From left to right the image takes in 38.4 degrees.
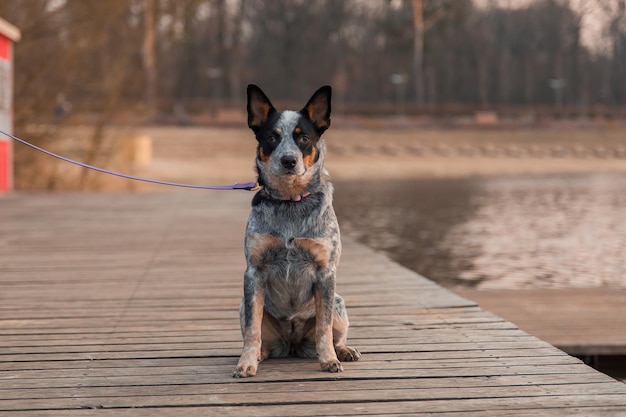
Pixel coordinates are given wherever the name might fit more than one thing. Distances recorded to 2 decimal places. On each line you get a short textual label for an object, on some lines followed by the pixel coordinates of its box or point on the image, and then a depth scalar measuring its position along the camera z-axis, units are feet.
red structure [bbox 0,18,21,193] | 53.11
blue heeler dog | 13.78
